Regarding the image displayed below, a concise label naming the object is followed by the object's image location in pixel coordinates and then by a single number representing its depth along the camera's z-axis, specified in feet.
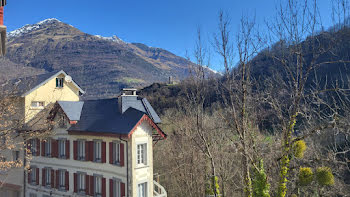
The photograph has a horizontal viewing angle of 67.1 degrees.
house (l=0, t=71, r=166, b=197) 52.70
